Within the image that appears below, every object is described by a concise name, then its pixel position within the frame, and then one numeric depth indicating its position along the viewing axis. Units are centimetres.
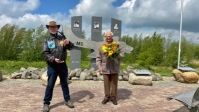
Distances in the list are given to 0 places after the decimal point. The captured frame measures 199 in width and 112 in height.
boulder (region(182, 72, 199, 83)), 622
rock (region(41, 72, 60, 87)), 532
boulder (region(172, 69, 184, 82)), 643
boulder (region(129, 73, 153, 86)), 566
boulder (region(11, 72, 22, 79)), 630
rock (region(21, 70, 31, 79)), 634
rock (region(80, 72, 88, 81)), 629
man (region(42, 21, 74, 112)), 316
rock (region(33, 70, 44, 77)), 652
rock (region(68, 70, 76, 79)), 629
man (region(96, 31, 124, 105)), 365
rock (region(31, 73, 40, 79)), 636
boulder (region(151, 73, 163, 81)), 663
